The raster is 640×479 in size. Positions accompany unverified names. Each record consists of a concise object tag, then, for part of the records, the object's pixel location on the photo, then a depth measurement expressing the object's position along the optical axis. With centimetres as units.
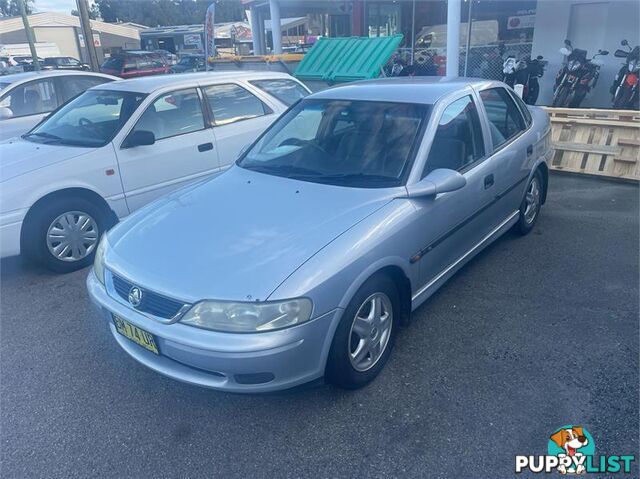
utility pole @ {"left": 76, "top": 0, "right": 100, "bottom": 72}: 1143
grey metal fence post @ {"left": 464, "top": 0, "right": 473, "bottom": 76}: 1092
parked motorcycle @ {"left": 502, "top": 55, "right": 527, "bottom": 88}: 1047
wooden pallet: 618
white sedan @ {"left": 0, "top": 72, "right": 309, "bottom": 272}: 413
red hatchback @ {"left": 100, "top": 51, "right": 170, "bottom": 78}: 2092
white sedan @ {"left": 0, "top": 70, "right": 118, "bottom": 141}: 630
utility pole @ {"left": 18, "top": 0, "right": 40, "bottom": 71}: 1753
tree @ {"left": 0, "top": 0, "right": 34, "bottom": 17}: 7362
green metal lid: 841
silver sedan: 225
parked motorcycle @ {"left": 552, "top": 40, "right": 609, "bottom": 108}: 966
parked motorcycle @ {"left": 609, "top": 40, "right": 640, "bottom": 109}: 911
